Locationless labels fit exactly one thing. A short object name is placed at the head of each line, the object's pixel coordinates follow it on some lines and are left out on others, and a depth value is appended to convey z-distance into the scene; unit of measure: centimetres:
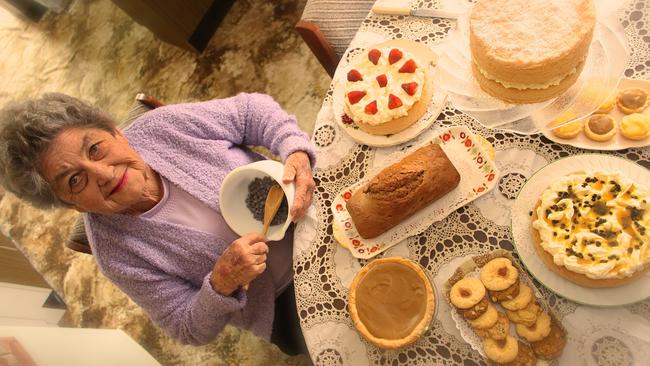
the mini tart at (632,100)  133
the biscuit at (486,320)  127
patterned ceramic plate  143
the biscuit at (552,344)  122
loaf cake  142
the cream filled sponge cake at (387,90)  153
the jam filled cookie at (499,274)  127
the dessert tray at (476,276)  128
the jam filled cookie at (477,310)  128
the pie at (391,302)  131
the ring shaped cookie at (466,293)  128
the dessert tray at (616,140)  131
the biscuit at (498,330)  126
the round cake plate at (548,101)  128
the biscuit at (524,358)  124
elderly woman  157
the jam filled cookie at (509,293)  127
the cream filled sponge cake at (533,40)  112
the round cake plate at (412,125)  154
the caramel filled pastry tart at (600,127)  133
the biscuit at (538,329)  122
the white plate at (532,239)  119
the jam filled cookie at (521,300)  125
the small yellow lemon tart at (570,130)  136
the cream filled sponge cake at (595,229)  115
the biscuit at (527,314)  124
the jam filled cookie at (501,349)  124
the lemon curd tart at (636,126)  129
